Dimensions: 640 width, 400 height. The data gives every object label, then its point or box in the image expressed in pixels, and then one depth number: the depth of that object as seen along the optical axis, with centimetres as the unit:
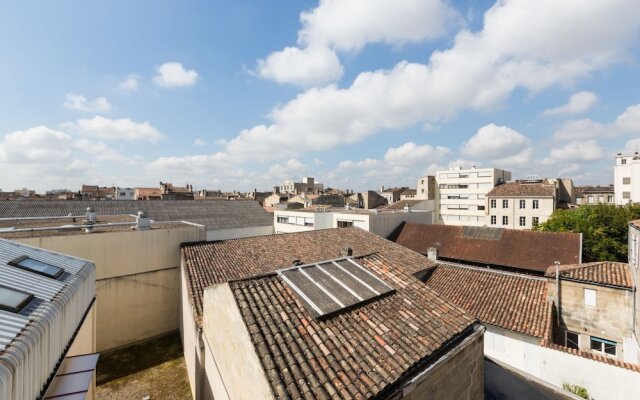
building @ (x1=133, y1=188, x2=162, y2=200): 6854
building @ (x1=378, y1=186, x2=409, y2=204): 8651
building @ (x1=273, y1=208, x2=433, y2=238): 2769
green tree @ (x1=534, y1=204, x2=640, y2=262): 2533
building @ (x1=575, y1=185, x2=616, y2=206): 5678
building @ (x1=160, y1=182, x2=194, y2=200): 6389
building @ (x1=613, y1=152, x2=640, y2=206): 4441
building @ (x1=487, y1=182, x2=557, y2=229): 4472
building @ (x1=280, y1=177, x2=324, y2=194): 11128
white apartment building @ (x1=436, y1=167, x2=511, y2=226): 5591
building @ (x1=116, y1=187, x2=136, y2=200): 6839
